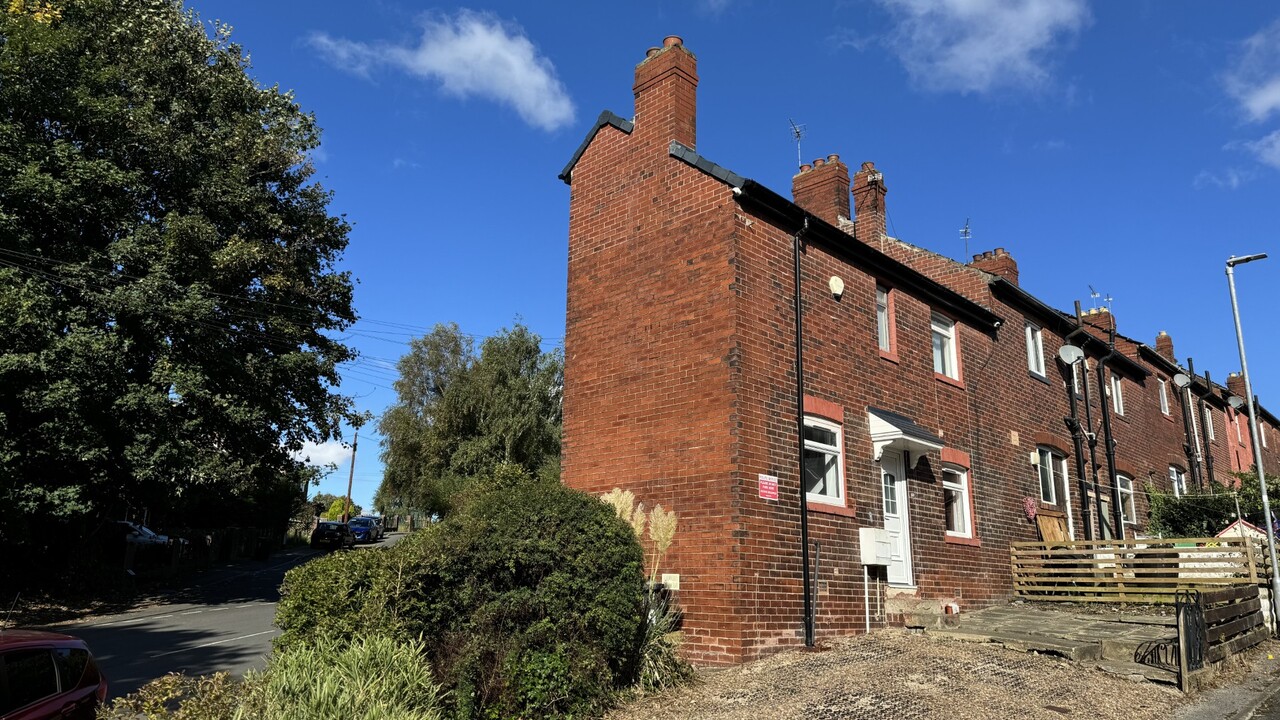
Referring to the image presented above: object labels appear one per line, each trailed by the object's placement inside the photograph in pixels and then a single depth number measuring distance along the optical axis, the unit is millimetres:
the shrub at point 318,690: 5652
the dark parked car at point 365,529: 42438
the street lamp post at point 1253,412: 14359
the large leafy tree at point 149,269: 17219
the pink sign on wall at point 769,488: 10945
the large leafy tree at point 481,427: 35969
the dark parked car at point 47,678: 6320
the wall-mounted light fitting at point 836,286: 13352
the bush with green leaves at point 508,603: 7449
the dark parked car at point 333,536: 41250
